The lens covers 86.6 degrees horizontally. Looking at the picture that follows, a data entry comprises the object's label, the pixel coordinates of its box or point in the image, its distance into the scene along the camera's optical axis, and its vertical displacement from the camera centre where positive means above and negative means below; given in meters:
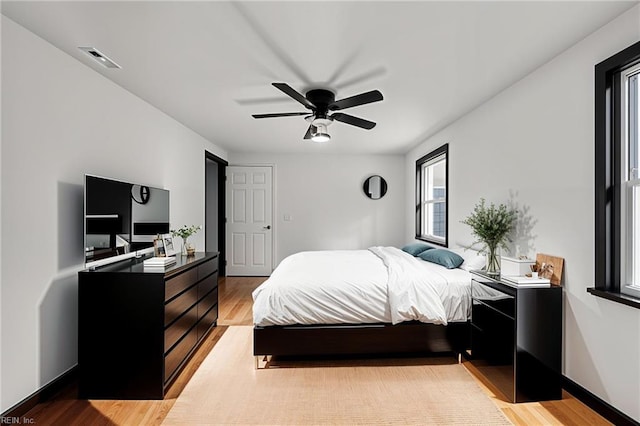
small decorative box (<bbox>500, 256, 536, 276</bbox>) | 2.41 -0.38
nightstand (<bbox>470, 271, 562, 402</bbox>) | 2.23 -0.87
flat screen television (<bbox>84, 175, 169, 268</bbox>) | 2.45 -0.06
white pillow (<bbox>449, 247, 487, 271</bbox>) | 3.22 -0.46
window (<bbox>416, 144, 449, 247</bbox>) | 4.78 +0.26
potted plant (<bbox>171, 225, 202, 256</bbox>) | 3.33 -0.35
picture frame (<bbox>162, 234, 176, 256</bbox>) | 2.89 -0.29
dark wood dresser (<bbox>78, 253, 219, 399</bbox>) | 2.26 -0.82
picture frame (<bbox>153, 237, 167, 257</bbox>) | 2.78 -0.30
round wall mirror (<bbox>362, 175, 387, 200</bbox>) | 6.47 +0.49
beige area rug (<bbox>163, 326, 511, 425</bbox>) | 2.09 -1.26
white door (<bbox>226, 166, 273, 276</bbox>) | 6.34 -0.17
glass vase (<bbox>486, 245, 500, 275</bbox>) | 2.79 -0.42
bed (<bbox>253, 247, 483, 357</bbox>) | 2.76 -0.84
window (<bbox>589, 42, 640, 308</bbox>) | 1.99 +0.19
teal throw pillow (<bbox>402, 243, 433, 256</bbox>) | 4.38 -0.48
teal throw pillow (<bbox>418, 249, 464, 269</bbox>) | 3.46 -0.48
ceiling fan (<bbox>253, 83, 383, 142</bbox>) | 2.67 +0.90
